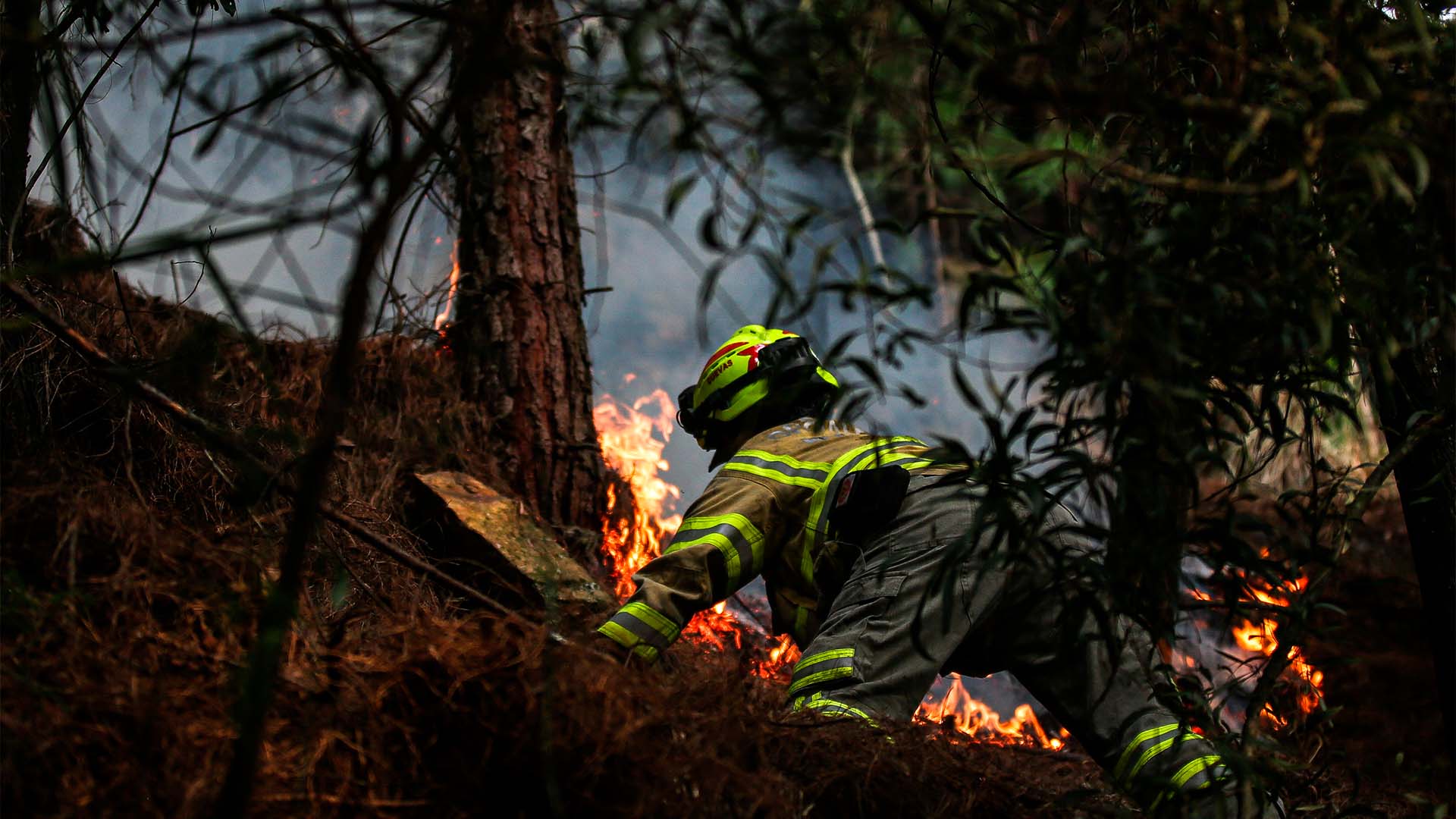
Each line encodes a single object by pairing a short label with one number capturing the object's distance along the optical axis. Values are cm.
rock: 777
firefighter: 604
